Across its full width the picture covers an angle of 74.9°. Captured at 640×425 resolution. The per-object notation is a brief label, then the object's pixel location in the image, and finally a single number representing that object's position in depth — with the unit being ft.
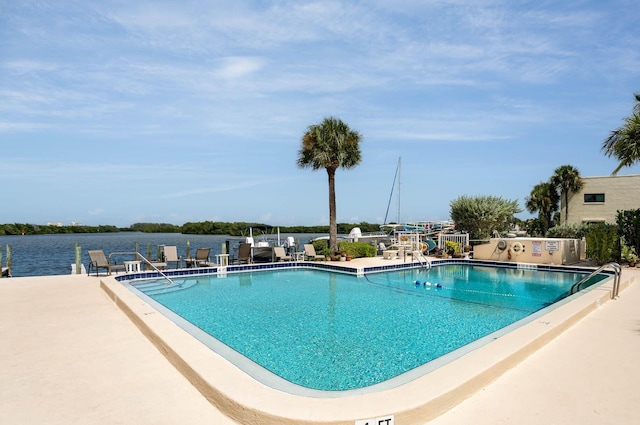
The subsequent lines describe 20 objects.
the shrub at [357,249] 57.16
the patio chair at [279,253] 51.39
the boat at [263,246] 51.19
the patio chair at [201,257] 47.37
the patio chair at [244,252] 49.88
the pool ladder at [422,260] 51.24
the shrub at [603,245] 48.37
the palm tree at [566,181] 88.89
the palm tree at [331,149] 57.11
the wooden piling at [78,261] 42.58
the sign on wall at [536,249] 52.54
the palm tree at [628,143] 45.37
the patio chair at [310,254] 54.90
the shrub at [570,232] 62.95
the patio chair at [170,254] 46.16
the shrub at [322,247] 55.93
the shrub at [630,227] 47.60
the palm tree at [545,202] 110.50
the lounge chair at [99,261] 39.17
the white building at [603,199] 79.15
